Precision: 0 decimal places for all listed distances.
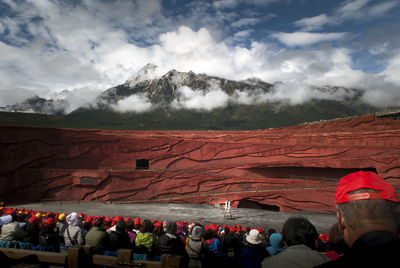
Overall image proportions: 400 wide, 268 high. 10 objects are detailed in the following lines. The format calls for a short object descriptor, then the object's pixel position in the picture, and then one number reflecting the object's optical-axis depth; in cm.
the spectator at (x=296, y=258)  195
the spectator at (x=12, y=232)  492
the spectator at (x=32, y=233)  504
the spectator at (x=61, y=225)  569
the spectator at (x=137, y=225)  670
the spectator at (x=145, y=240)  461
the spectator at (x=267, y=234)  627
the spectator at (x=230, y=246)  495
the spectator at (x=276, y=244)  402
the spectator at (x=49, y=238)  480
